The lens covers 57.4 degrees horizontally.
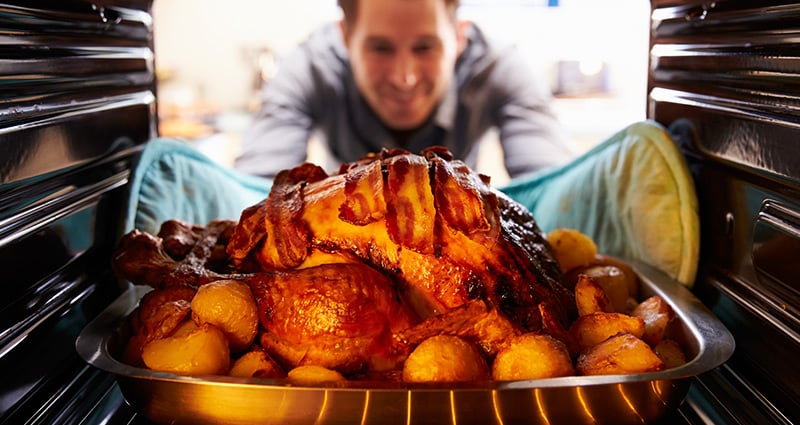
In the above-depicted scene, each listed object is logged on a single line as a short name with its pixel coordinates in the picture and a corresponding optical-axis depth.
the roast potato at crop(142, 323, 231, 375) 0.93
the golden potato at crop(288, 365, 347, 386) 0.92
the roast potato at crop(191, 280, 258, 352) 0.98
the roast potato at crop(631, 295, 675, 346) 1.09
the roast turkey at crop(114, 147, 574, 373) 0.98
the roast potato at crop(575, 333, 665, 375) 0.92
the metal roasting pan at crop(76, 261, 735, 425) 0.85
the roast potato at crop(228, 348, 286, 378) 0.95
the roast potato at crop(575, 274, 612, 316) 1.11
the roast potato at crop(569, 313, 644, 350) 1.03
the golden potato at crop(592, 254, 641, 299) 1.35
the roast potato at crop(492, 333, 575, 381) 0.92
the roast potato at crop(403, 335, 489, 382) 0.92
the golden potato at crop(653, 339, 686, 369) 1.05
